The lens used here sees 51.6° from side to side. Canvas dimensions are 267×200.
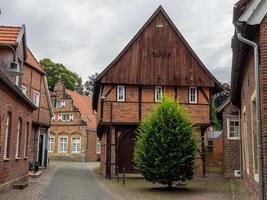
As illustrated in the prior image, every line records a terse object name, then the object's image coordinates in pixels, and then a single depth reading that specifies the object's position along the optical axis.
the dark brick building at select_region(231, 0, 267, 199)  5.46
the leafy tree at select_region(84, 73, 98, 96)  47.13
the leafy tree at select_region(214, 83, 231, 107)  34.44
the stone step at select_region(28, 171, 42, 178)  15.16
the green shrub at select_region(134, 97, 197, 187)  11.05
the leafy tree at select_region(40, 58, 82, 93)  38.59
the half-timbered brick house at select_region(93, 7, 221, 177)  16.23
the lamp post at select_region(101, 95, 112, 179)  15.80
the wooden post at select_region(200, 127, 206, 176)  16.60
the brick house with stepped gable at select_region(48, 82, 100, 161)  33.69
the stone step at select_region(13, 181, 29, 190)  10.65
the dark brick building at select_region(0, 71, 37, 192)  9.28
